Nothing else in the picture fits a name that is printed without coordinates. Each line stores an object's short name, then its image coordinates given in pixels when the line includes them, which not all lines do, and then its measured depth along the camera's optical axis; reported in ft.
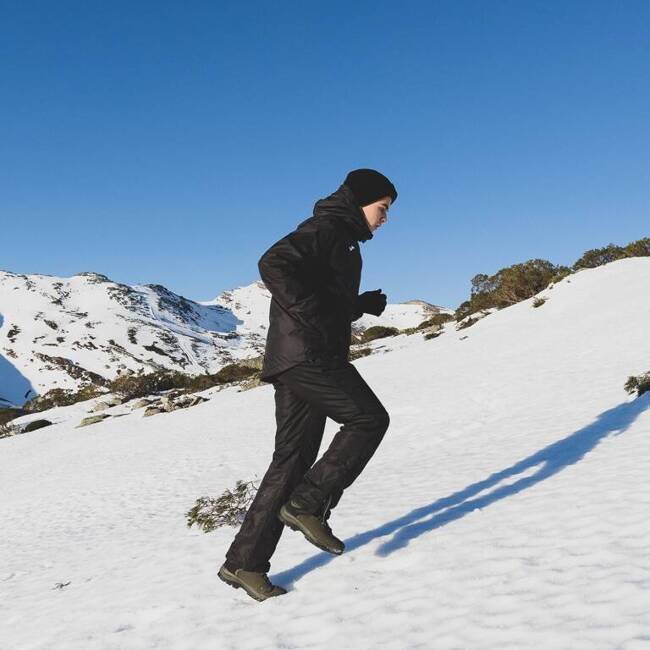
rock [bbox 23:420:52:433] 89.04
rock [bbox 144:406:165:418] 79.30
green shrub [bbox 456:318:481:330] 95.35
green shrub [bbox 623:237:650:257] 109.81
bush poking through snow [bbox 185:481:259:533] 21.81
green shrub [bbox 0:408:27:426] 109.20
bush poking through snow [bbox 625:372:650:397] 30.31
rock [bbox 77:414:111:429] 82.69
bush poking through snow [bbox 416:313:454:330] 124.09
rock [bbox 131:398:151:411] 93.02
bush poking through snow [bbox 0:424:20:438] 88.69
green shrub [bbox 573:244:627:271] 122.11
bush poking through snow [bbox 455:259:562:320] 113.09
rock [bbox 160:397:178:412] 80.42
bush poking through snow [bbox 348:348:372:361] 93.25
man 11.21
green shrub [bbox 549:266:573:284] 100.80
